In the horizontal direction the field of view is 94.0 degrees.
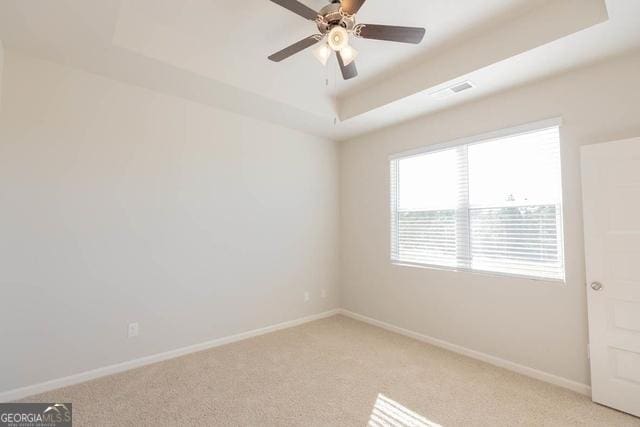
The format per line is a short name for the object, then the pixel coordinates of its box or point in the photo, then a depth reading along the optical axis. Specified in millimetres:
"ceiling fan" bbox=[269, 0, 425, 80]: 1837
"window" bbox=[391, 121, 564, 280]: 2719
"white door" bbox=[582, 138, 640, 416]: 2184
